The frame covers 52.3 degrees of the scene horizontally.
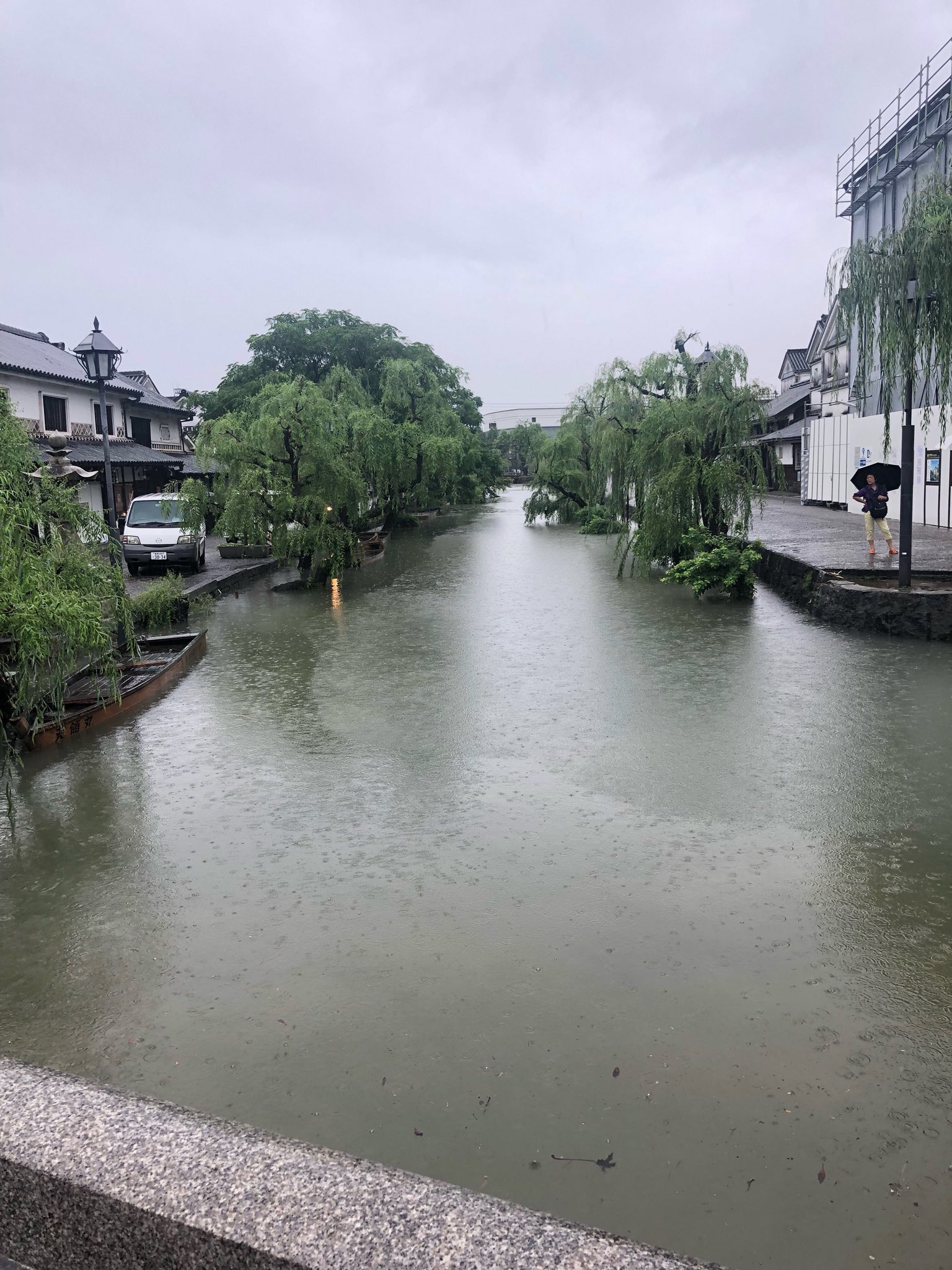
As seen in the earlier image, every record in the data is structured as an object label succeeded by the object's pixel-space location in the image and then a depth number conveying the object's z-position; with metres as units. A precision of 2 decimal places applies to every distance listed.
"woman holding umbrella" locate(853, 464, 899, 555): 14.38
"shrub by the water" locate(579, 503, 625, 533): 28.52
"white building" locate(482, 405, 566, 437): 126.25
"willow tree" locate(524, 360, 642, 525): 21.02
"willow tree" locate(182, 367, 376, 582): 17.14
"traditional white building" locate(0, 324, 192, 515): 23.59
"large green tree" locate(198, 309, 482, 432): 38.22
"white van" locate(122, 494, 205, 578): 18.19
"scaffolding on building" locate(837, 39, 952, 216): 19.31
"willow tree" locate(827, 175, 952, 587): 10.07
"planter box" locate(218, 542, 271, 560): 21.70
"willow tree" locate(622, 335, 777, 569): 15.73
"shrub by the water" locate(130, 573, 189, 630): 12.22
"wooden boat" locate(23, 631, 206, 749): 7.58
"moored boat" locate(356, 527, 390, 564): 23.22
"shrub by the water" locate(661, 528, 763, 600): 14.06
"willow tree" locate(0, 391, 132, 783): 5.93
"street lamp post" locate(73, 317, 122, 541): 10.73
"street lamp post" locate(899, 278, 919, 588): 10.38
